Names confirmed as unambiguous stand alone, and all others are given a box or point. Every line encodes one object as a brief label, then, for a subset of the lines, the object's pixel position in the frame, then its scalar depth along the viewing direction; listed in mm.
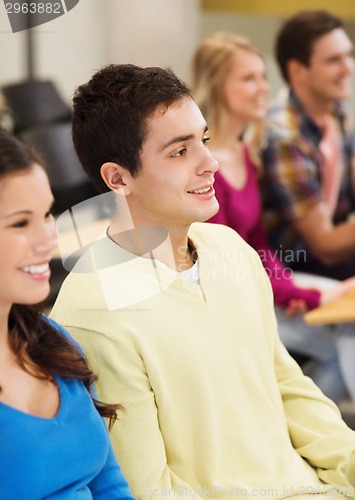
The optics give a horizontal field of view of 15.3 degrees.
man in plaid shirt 3330
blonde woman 2782
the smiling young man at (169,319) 1842
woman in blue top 1625
